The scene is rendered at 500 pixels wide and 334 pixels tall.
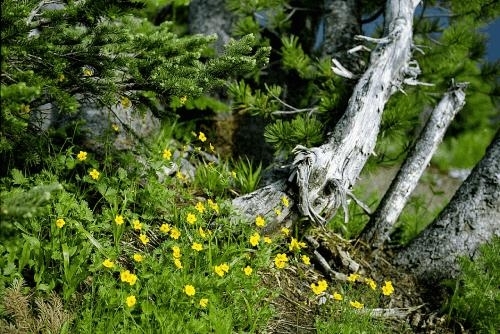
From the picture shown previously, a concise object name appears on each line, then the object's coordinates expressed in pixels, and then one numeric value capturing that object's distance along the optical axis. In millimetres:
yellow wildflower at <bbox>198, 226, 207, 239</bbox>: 3387
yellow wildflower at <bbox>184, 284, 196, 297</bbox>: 2955
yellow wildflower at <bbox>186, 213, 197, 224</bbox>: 3399
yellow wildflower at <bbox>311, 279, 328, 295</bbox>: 3484
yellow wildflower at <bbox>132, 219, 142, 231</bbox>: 3236
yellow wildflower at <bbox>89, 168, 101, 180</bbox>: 3441
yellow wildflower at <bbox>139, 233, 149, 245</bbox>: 3218
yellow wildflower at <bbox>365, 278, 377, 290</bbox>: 3630
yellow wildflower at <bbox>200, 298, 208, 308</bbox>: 2982
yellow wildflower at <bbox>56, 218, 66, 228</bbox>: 3028
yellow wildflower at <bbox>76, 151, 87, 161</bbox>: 3465
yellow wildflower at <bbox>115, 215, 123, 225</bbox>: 3238
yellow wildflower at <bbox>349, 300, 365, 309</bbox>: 3451
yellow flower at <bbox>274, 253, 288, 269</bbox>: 3461
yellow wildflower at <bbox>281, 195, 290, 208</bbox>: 3736
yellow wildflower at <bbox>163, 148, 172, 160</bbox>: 3858
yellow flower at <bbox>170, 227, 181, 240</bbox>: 3336
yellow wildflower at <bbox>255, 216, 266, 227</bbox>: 3557
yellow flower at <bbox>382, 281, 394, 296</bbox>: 3650
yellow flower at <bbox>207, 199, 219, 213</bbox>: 3590
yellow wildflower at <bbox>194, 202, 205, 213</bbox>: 3525
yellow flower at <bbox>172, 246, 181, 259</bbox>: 3189
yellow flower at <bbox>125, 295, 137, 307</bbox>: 2830
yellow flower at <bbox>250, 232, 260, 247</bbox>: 3432
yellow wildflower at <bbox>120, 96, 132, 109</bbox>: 3471
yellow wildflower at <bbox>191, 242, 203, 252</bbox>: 3226
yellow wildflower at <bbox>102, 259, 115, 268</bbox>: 2935
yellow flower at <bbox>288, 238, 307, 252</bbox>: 3670
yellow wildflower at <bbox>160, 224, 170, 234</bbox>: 3372
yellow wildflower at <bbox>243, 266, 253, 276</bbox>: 3284
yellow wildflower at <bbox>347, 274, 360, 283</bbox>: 3724
